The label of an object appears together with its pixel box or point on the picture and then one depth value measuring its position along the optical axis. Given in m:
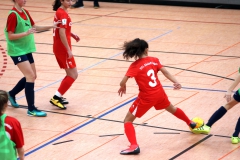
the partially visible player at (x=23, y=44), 15.27
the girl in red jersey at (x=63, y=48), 15.87
